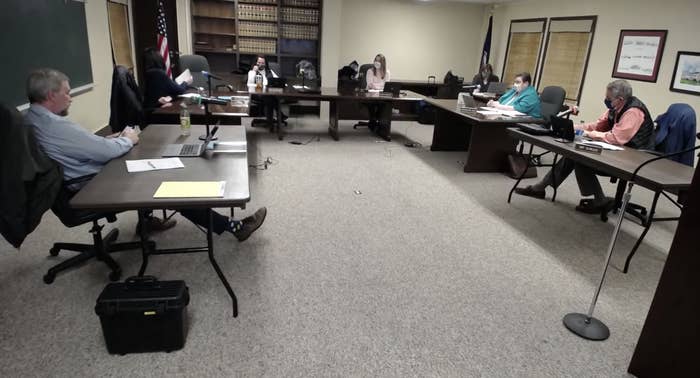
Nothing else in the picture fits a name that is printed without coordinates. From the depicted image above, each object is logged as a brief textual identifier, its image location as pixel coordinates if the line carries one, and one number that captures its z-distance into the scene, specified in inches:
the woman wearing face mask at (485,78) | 301.3
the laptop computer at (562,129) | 136.0
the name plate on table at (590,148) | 126.0
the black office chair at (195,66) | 242.4
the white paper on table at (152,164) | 86.0
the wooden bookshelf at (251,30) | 299.0
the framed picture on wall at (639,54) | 209.5
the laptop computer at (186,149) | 97.0
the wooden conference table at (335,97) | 227.8
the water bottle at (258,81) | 236.0
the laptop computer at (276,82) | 244.8
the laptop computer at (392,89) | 245.0
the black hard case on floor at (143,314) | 70.0
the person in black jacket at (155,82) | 160.2
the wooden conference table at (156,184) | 70.1
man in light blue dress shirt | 83.4
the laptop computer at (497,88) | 288.5
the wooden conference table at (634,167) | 100.7
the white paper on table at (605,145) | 133.6
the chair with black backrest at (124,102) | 136.3
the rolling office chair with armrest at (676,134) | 136.1
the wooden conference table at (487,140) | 179.6
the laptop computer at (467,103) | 201.0
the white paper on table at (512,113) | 187.6
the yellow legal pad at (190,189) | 73.0
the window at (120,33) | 223.6
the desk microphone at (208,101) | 107.0
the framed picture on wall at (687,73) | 190.5
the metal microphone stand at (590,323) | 82.3
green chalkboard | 125.5
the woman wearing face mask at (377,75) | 267.4
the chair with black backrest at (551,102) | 196.9
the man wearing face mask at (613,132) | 139.5
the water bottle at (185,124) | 116.6
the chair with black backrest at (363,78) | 271.2
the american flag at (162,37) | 259.1
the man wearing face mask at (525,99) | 190.1
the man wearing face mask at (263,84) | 241.3
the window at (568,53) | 255.4
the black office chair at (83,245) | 88.0
